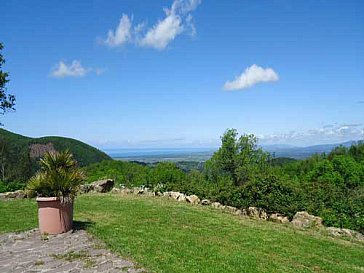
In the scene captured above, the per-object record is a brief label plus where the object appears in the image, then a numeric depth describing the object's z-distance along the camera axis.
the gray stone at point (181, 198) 14.74
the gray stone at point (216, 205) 13.36
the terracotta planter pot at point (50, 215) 8.00
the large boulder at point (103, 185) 17.62
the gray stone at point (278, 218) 11.65
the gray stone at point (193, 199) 14.42
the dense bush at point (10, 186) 16.62
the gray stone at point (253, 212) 12.39
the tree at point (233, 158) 24.38
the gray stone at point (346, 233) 9.51
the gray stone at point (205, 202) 14.06
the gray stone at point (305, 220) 10.70
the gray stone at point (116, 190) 17.54
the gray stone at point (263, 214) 12.24
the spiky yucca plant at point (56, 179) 8.12
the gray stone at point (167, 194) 15.72
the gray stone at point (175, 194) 15.13
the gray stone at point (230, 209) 12.78
